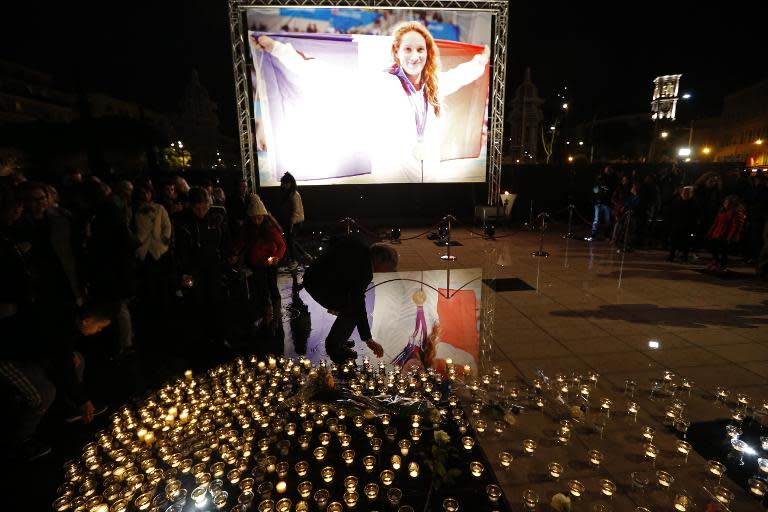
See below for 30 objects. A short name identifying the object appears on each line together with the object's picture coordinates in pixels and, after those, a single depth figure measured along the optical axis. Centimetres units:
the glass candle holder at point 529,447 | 293
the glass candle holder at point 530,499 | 243
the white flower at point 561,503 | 229
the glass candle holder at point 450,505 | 239
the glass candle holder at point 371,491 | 250
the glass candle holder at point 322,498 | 248
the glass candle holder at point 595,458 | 280
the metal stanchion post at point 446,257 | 921
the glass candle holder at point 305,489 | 252
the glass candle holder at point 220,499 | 247
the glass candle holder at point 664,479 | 258
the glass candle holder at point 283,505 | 241
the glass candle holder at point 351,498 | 248
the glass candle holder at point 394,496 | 245
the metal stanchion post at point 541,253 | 951
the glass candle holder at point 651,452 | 282
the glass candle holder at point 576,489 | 252
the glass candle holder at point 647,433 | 306
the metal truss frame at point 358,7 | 1102
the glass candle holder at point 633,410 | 334
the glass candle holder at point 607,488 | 252
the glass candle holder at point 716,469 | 264
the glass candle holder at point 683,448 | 288
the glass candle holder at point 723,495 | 246
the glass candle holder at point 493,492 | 245
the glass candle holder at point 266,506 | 242
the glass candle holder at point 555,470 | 265
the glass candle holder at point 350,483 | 254
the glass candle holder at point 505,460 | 279
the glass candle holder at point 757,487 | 253
